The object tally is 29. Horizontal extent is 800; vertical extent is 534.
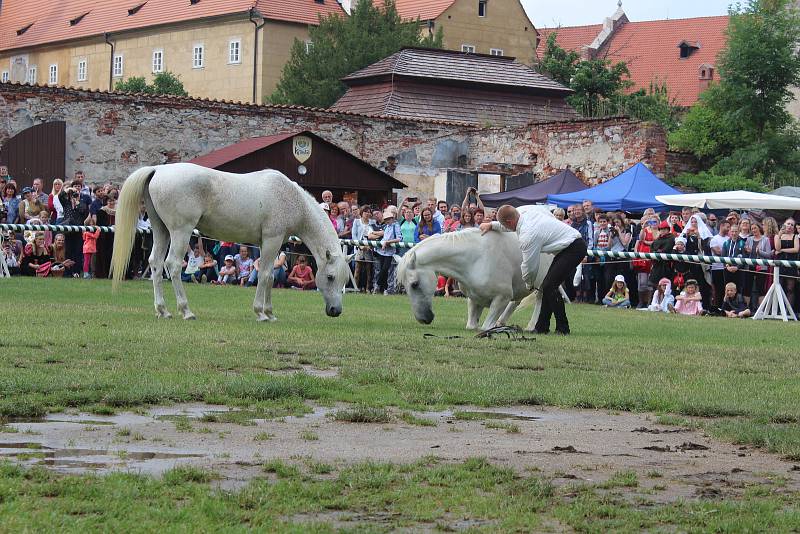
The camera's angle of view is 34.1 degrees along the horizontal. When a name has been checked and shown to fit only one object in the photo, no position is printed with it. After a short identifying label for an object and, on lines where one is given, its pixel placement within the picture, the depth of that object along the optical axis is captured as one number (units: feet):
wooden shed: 112.27
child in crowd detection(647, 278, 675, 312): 78.79
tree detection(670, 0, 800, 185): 168.66
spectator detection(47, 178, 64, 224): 89.66
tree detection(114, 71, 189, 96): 257.96
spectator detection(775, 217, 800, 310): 75.87
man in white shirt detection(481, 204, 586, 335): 52.16
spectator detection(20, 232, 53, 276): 89.04
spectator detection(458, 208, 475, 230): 84.02
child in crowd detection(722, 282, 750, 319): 77.25
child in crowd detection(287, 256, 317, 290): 88.74
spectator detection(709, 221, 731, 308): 78.84
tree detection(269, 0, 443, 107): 219.82
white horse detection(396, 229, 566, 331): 53.78
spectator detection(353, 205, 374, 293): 90.33
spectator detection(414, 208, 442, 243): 88.63
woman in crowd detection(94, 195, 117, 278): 90.17
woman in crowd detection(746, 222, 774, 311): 77.41
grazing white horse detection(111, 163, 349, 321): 54.44
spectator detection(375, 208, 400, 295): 88.43
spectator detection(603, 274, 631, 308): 81.92
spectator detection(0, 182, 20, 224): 88.38
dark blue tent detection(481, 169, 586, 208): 104.63
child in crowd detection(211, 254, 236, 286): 91.09
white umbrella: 83.51
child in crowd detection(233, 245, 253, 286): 90.43
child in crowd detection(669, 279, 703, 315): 77.46
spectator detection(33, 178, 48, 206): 89.71
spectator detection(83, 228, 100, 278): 88.89
